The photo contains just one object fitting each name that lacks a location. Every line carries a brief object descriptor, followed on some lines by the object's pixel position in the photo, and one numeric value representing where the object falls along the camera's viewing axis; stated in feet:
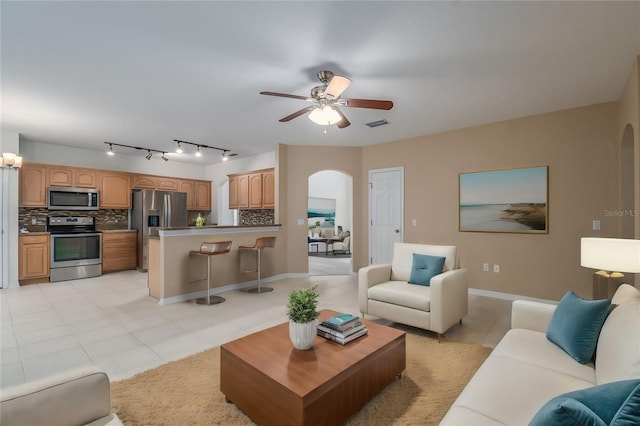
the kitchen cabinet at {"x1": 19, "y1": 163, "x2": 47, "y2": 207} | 17.65
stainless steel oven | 18.03
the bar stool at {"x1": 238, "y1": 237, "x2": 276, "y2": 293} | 15.57
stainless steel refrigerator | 21.27
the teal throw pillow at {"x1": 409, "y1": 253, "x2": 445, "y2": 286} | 10.78
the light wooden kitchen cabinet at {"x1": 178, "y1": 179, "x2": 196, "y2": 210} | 24.78
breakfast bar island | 13.67
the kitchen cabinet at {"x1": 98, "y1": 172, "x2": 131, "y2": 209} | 20.66
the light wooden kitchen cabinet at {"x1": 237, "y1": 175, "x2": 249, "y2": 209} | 22.66
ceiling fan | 8.94
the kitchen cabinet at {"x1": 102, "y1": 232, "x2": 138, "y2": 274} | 20.15
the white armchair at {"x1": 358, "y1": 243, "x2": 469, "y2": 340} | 9.46
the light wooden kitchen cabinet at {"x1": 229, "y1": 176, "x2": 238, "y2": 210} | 23.67
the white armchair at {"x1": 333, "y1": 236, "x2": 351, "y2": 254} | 32.35
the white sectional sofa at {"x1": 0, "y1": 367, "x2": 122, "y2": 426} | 3.33
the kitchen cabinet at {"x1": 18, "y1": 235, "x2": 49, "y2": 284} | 16.92
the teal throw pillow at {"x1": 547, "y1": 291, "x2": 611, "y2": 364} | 5.48
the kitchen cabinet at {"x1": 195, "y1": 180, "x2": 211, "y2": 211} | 25.77
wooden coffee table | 5.20
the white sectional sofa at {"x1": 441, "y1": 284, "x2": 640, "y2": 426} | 4.09
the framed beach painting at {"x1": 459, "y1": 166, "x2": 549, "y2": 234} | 13.67
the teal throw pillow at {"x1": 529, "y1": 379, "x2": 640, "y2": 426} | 2.53
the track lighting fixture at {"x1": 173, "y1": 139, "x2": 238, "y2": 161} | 18.86
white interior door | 18.35
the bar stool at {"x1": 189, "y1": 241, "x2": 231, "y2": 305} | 13.70
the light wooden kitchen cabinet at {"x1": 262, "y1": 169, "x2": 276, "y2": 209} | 20.99
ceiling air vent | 14.70
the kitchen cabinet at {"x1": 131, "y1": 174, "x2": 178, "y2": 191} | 22.24
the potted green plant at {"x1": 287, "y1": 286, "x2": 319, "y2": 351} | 6.30
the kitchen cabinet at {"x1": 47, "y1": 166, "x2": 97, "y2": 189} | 18.61
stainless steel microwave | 18.54
